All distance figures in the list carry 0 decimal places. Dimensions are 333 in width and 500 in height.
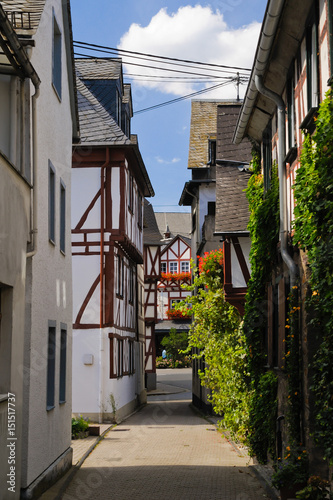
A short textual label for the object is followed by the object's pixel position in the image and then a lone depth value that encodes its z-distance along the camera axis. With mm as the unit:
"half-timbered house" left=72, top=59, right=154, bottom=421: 22969
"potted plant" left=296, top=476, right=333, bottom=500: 8797
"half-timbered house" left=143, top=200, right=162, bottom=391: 40906
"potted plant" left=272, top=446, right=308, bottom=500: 9688
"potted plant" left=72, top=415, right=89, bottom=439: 18969
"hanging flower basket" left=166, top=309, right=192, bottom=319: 60250
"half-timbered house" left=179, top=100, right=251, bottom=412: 16844
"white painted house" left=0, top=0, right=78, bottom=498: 9078
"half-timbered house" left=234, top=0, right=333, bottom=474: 9188
